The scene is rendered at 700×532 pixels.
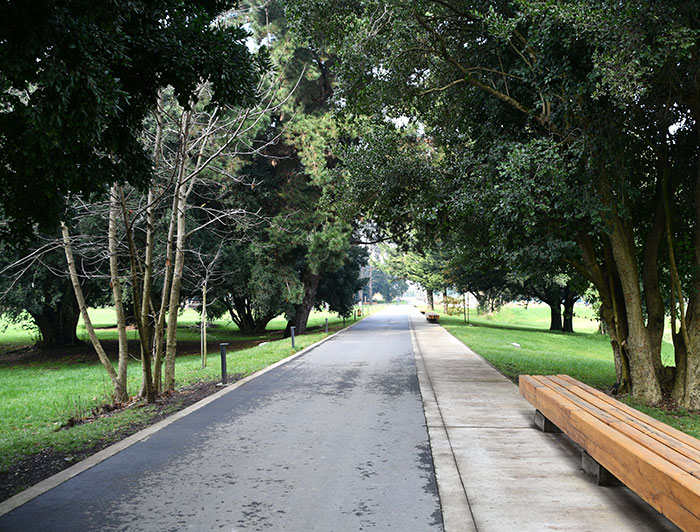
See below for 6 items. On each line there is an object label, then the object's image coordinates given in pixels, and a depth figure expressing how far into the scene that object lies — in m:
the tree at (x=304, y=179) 21.14
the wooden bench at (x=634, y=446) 2.97
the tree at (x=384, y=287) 123.94
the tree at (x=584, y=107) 6.55
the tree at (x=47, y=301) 18.45
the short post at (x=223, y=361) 9.82
